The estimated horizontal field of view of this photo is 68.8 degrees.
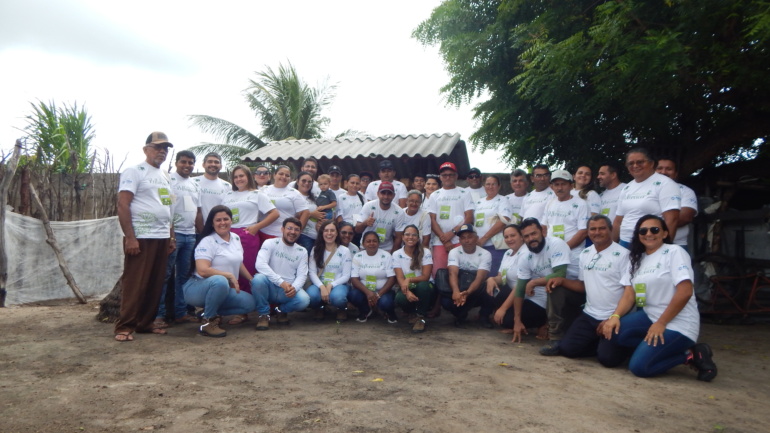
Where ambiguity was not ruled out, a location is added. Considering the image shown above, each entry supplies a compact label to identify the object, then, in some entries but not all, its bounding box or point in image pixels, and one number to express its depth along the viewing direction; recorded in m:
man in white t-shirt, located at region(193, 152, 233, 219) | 6.11
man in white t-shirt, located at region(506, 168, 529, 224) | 6.74
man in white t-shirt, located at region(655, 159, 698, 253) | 5.55
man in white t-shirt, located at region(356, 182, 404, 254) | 6.72
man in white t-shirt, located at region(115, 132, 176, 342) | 5.13
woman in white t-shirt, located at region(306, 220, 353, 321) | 6.24
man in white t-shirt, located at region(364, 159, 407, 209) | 7.21
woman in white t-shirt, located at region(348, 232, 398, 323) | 6.27
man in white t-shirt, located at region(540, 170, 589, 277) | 5.87
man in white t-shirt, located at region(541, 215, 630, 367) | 4.80
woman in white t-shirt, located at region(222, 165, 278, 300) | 6.20
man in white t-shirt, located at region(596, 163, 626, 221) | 6.01
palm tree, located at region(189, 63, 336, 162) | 18.67
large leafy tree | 5.60
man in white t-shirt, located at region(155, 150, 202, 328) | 5.75
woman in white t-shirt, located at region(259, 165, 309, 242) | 6.49
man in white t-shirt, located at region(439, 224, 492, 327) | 6.11
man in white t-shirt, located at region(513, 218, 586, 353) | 5.31
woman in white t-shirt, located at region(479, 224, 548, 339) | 5.70
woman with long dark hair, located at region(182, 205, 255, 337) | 5.45
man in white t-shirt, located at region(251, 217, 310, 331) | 5.87
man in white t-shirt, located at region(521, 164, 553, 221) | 6.34
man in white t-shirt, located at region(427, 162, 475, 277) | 6.69
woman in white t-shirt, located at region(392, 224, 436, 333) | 6.10
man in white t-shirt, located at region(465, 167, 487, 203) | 7.17
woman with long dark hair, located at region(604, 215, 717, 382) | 4.25
